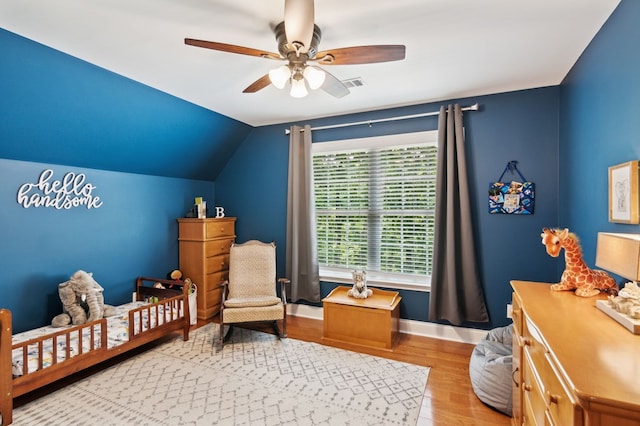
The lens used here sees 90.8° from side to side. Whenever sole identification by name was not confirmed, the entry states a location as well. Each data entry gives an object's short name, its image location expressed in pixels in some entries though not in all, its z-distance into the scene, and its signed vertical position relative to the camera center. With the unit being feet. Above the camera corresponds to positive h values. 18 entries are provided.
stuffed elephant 9.22 -2.65
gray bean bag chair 7.00 -3.77
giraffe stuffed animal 5.49 -1.12
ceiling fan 4.89 +2.92
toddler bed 6.61 -3.40
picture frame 5.24 +0.33
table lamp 4.07 -0.79
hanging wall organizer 9.87 +0.54
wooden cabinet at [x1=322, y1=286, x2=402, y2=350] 10.22 -3.61
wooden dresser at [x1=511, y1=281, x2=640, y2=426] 2.62 -1.50
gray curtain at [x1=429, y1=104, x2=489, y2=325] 10.26 -0.94
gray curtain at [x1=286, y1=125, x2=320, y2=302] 12.81 -0.48
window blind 11.62 +0.23
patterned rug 6.88 -4.45
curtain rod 10.28 +3.44
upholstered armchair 11.28 -2.50
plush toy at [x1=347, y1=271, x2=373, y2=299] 11.20 -2.69
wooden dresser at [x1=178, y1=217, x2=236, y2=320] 13.09 -1.91
